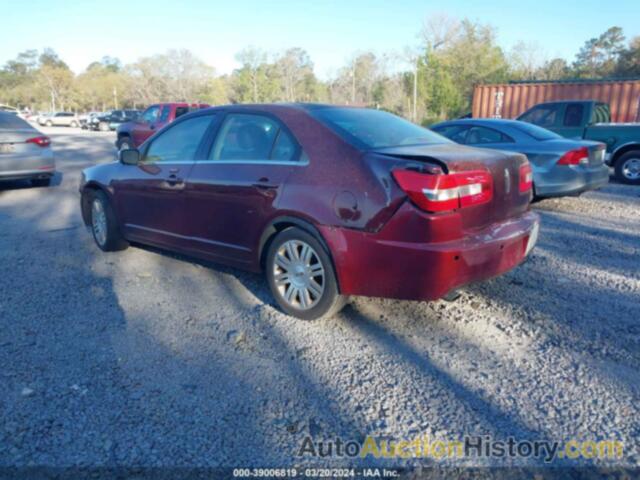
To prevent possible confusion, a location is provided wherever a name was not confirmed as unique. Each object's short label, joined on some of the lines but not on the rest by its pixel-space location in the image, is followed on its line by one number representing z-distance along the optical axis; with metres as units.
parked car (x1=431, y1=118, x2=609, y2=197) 7.44
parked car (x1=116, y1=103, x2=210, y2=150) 15.38
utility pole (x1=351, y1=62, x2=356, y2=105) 52.34
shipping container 17.12
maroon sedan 3.13
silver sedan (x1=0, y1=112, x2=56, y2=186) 9.42
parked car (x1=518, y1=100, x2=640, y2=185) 9.84
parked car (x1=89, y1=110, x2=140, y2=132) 38.50
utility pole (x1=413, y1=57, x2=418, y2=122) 35.44
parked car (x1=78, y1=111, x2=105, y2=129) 40.92
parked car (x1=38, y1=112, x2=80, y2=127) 49.28
